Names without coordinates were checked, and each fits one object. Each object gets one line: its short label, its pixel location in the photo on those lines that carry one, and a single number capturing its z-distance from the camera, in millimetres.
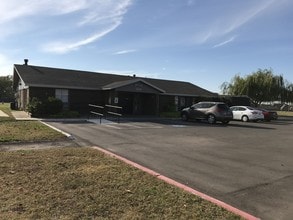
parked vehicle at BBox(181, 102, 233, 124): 17730
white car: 21349
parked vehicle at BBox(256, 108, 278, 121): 22474
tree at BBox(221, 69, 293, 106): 33784
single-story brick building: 19904
